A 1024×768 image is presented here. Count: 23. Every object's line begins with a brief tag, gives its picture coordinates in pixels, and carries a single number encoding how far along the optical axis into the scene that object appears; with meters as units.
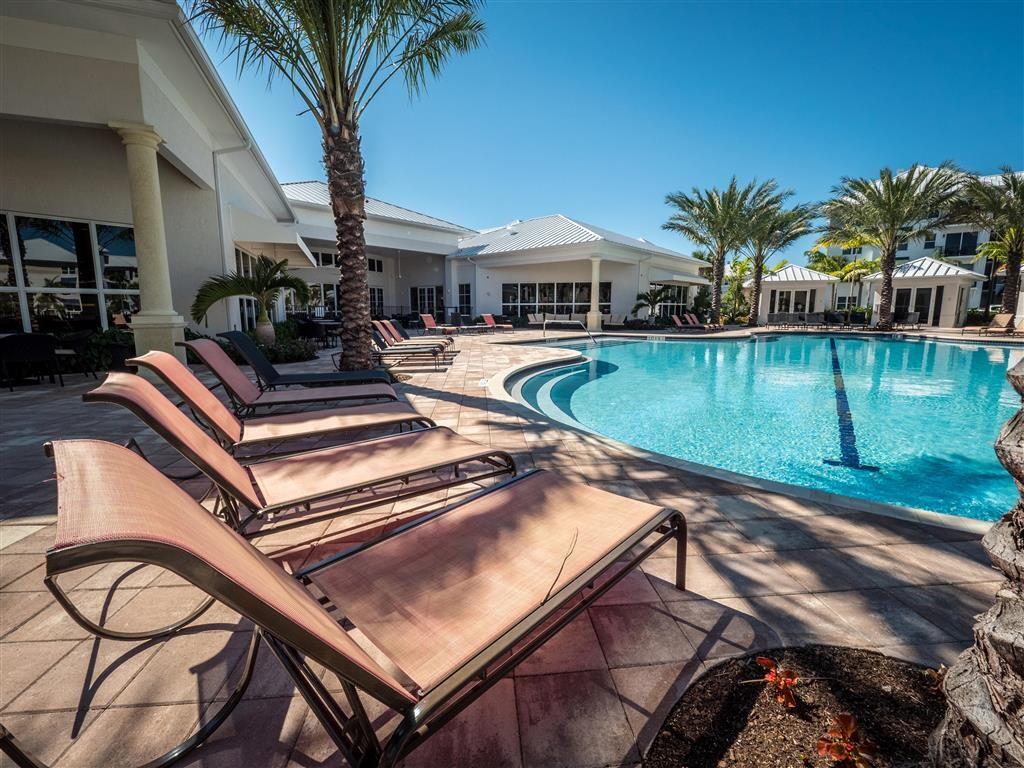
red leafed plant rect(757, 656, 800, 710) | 1.44
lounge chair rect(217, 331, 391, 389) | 5.21
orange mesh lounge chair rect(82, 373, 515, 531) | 1.97
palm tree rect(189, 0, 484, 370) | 6.19
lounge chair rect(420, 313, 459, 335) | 16.73
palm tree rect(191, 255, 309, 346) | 9.38
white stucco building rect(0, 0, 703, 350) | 6.45
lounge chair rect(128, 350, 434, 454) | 2.82
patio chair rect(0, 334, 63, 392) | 6.95
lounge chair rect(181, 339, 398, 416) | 3.93
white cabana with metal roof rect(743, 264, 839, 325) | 27.69
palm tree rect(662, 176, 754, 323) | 22.81
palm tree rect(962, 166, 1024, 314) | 19.03
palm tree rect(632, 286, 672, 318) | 23.91
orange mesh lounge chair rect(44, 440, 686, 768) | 0.83
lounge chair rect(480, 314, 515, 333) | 21.40
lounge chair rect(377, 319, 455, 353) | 11.18
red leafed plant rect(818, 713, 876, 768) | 1.17
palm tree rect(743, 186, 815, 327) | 22.95
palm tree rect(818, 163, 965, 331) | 20.00
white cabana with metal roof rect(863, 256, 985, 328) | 24.69
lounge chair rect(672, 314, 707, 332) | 23.17
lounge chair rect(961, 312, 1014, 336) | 19.45
